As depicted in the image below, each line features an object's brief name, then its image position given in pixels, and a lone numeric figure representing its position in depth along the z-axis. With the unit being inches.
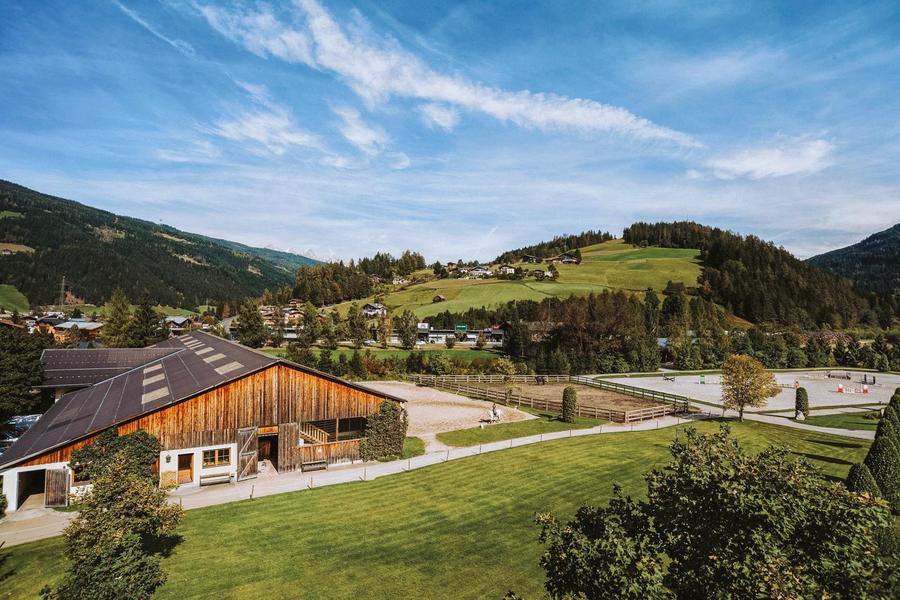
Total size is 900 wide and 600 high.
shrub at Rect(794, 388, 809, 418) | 1590.8
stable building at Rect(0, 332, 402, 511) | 796.6
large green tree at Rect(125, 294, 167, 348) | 2551.7
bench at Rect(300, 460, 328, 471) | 979.9
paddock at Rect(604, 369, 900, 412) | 2055.9
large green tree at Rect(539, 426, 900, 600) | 213.0
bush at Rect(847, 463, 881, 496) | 656.4
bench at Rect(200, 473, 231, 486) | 876.0
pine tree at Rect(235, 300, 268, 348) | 3171.8
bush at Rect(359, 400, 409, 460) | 1052.5
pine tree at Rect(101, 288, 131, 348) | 2564.0
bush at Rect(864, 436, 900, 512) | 757.3
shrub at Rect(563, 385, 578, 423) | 1453.0
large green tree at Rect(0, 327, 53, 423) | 1290.6
